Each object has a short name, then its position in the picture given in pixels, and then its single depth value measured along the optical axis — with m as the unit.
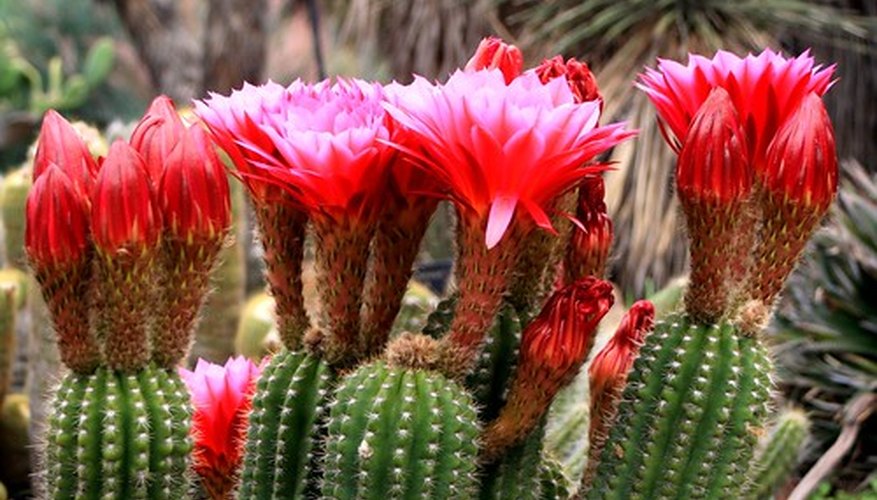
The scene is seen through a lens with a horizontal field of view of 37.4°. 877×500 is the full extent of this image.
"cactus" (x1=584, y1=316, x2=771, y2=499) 1.27
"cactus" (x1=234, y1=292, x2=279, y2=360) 2.83
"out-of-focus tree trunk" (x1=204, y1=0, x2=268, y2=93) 6.84
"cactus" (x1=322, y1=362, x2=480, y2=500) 1.14
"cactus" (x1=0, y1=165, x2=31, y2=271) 2.74
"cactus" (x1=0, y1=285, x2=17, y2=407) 2.66
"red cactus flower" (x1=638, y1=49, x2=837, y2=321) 1.25
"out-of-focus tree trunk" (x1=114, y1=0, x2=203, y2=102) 8.37
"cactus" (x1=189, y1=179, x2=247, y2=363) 2.99
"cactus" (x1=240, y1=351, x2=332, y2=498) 1.29
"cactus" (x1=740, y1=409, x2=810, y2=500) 2.11
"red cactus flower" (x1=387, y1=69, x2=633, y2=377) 1.14
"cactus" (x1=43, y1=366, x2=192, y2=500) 1.19
